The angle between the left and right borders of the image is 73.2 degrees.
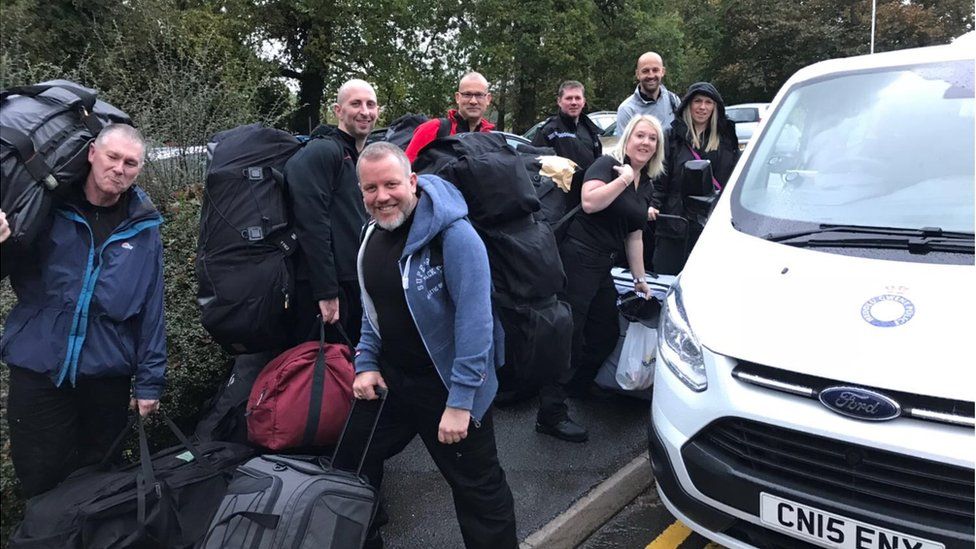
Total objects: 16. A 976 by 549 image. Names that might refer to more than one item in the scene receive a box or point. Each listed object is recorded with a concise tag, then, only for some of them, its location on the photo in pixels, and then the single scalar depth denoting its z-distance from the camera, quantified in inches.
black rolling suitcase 89.4
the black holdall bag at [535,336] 100.3
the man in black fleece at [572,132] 193.5
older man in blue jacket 98.3
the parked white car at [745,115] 633.0
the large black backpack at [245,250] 118.6
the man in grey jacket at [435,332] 91.2
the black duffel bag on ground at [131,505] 96.2
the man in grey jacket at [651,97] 222.5
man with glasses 185.3
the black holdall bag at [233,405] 128.3
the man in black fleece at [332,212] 126.7
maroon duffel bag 115.8
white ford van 79.1
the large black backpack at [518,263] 100.8
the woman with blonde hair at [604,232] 143.9
